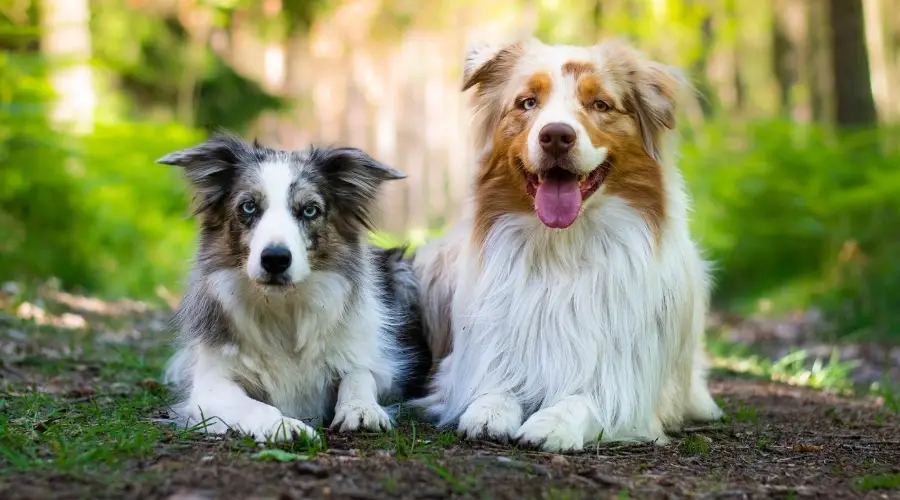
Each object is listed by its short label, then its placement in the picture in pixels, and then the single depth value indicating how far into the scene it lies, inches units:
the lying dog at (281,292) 167.9
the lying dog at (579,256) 174.2
